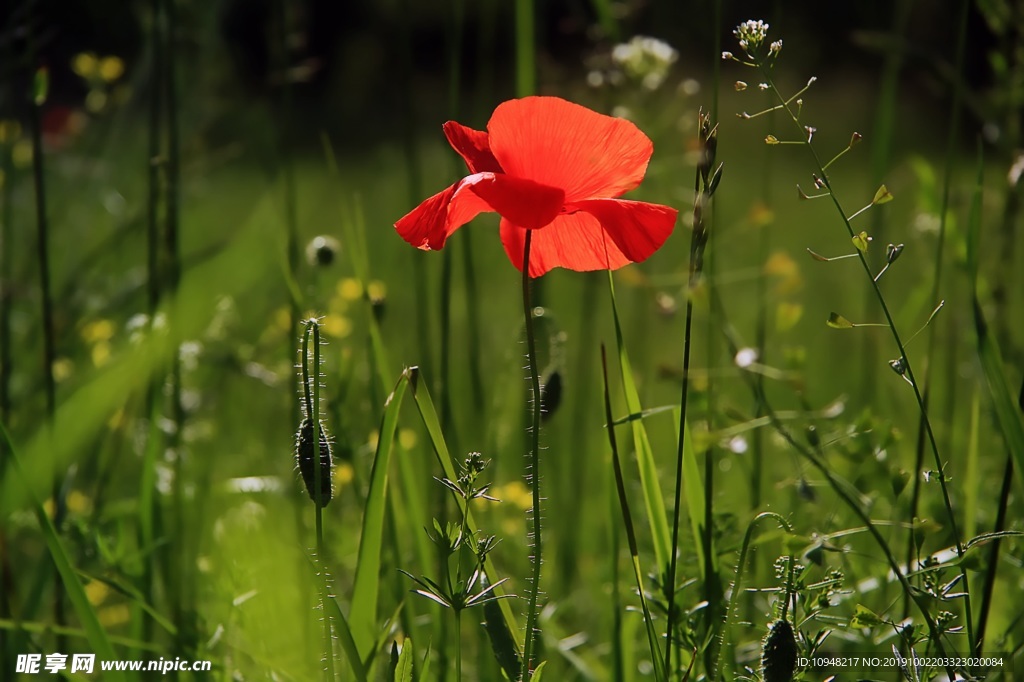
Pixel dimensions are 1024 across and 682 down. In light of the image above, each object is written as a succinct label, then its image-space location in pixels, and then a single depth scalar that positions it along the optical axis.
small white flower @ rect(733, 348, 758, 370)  1.08
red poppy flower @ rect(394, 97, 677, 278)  1.03
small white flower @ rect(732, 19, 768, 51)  1.02
